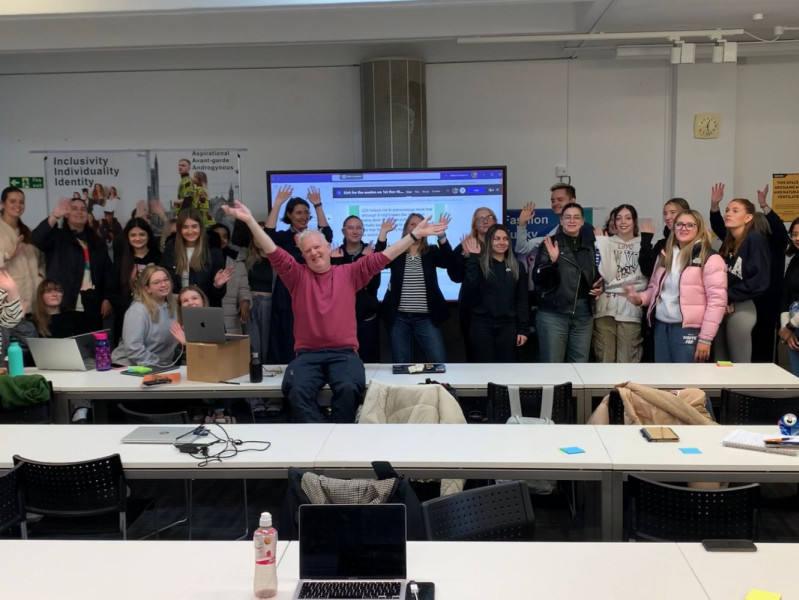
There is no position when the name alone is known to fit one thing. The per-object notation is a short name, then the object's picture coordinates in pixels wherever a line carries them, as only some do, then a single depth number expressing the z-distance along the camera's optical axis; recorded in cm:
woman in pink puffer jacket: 522
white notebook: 322
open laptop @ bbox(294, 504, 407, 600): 221
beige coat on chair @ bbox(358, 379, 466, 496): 396
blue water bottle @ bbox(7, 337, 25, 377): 482
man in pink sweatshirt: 462
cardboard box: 476
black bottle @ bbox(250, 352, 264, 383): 473
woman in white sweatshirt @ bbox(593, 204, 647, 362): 594
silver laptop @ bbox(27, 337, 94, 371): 510
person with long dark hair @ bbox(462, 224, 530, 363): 577
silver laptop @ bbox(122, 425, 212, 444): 354
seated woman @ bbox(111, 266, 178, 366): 520
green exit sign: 805
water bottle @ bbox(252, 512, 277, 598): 216
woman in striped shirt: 602
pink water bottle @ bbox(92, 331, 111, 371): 520
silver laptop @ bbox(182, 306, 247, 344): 479
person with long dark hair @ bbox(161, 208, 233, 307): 596
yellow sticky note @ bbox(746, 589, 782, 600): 209
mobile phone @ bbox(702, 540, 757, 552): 240
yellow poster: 754
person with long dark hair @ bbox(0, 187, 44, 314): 638
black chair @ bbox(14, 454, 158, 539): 320
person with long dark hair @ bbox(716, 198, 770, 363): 548
